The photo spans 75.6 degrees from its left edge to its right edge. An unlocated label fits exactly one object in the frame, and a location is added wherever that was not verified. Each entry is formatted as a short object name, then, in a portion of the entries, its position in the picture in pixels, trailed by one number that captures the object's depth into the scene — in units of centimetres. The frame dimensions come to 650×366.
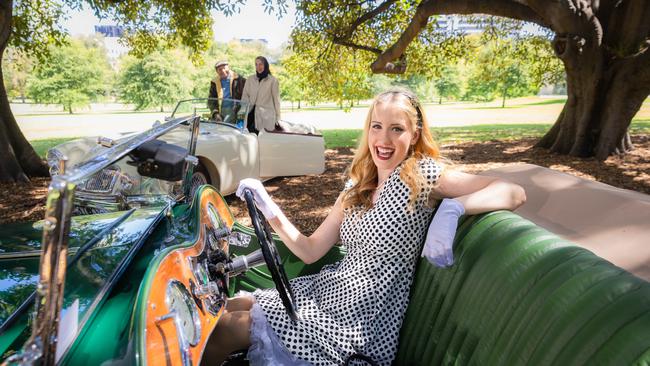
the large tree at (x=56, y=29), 698
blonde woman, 167
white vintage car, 503
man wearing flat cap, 693
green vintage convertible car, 99
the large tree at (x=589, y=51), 729
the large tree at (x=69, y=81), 3628
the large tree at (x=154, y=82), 3844
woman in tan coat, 677
